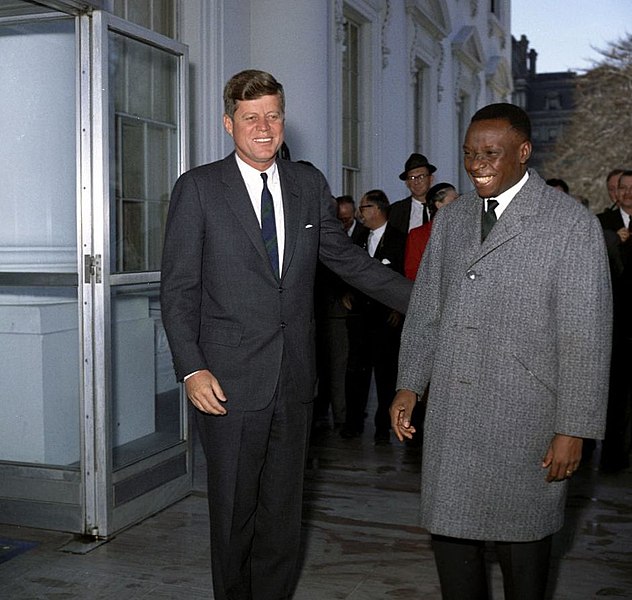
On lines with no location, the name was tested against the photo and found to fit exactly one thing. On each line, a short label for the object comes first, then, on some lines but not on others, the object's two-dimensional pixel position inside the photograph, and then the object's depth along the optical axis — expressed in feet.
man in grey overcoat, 8.62
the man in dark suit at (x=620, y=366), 19.85
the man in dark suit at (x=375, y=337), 22.66
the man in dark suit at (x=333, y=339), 24.21
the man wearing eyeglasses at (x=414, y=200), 24.80
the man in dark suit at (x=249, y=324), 10.29
